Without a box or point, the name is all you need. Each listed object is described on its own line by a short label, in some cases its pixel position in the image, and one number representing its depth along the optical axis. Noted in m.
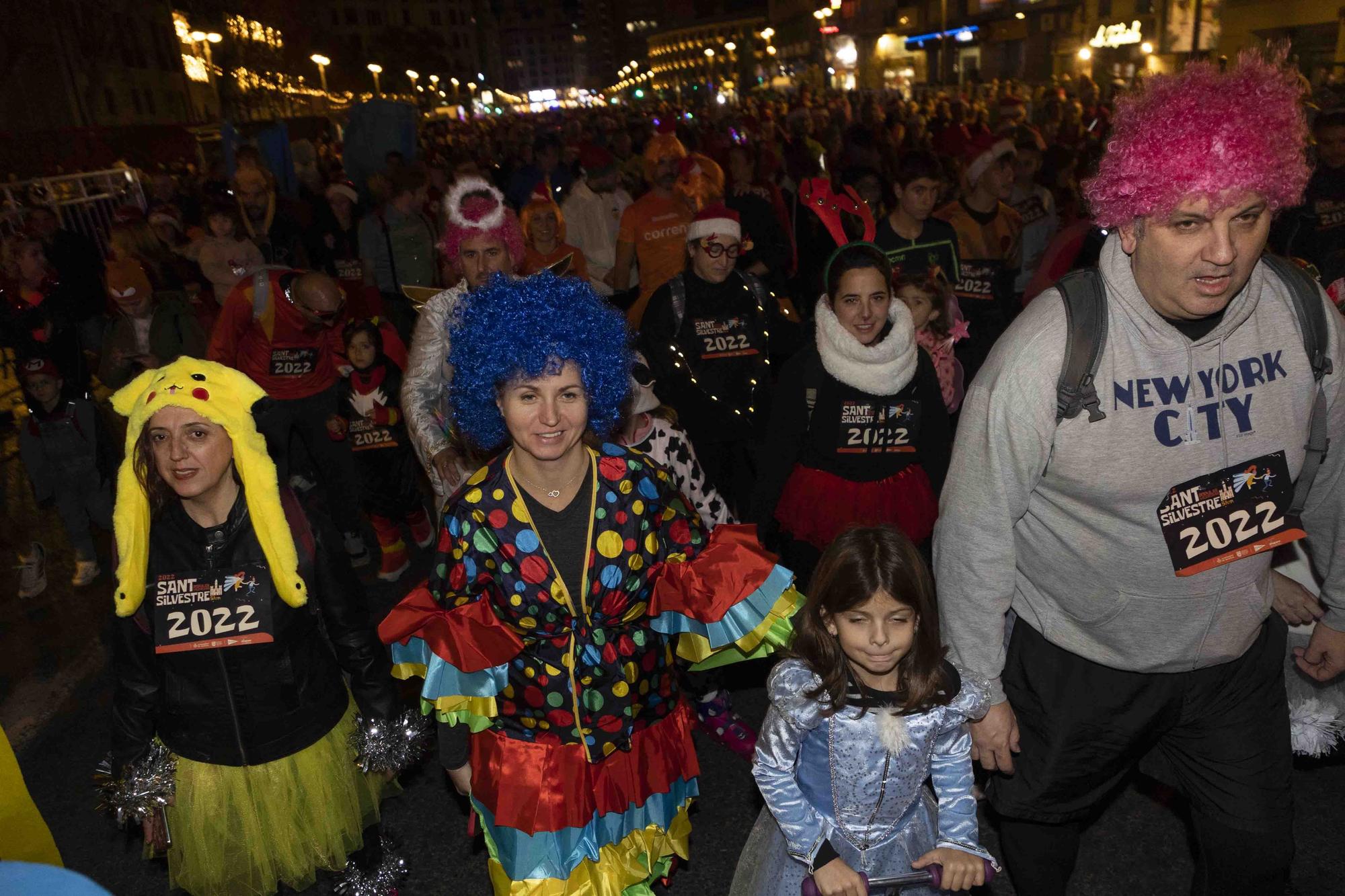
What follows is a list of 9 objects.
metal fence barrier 12.43
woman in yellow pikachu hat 2.94
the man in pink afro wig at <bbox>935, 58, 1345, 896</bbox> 2.26
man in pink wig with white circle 4.04
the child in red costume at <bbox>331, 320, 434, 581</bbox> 5.95
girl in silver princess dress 2.56
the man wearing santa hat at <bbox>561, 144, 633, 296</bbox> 9.27
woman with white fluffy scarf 4.20
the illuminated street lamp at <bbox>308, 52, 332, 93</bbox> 52.98
